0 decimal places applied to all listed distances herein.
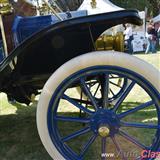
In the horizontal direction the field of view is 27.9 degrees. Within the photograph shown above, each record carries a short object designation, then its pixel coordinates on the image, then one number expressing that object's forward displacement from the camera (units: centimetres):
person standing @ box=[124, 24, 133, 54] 1273
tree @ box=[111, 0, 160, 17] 2371
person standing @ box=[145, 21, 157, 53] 1354
